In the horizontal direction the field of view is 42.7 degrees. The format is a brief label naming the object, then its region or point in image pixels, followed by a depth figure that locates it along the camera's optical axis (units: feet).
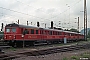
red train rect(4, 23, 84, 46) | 51.27
